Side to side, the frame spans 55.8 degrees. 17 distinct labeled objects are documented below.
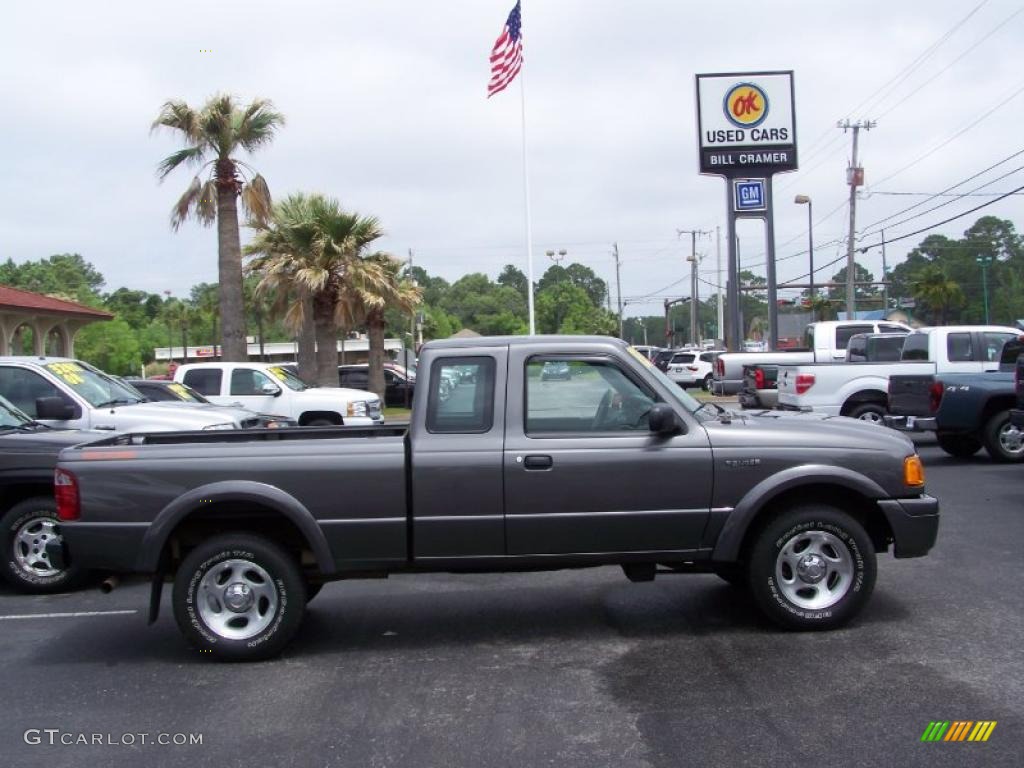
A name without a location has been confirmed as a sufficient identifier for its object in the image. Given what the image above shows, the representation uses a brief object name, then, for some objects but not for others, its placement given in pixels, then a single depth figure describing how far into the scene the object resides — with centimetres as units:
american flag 2475
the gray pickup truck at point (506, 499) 561
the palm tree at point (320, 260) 2470
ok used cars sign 2964
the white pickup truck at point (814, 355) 2230
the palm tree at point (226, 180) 2302
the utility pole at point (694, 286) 6093
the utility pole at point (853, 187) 4062
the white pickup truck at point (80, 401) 988
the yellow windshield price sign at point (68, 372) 1027
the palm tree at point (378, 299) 2509
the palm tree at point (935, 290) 6556
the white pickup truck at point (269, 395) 1708
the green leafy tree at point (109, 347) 5834
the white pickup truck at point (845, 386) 1464
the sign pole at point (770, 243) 2958
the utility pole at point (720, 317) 6583
